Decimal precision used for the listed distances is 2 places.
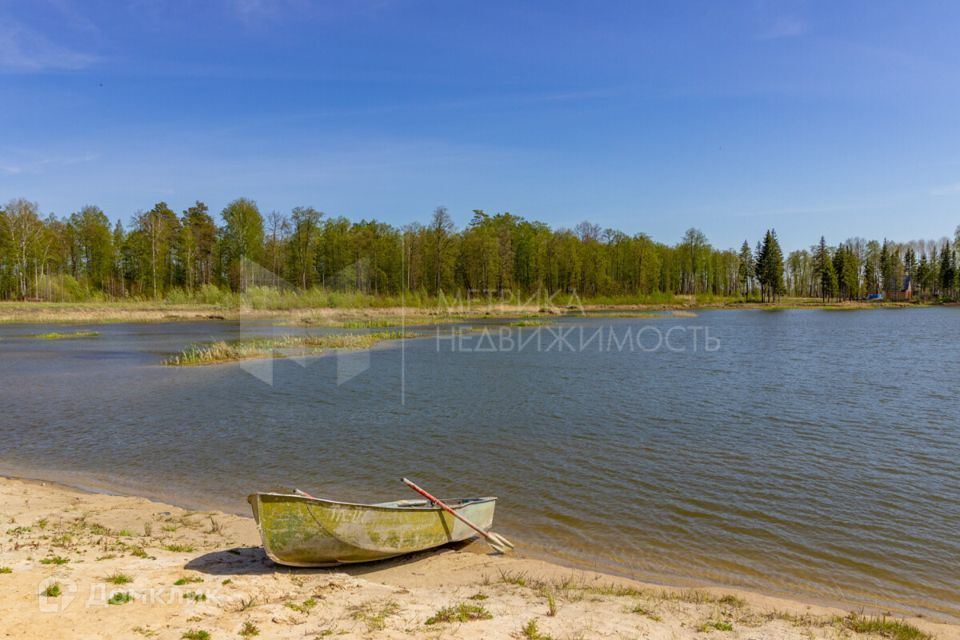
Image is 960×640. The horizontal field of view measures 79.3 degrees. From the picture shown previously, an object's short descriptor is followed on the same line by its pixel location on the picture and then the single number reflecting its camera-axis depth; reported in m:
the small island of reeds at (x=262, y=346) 32.03
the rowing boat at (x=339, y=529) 7.47
